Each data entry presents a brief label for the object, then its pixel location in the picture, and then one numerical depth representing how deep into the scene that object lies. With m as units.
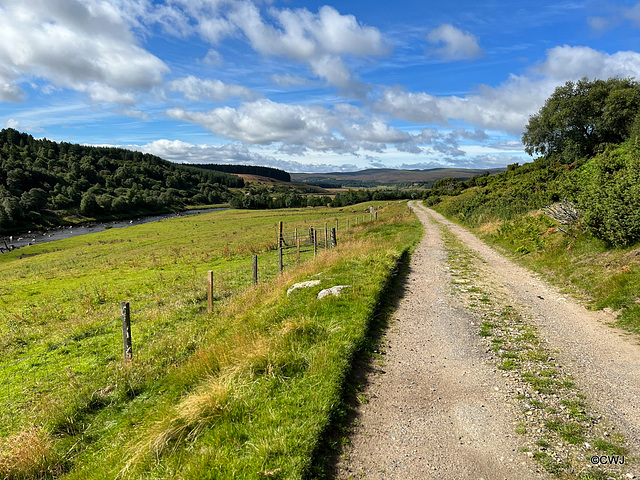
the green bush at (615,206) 11.80
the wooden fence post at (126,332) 8.66
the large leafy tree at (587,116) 45.25
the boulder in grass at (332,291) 11.12
